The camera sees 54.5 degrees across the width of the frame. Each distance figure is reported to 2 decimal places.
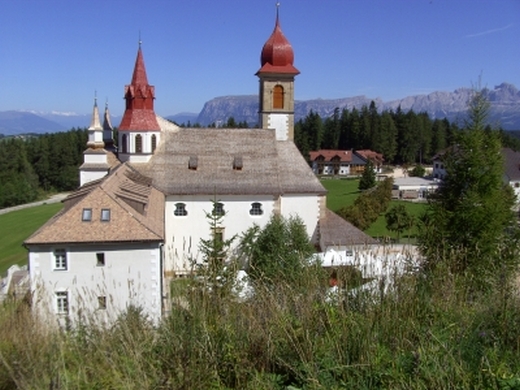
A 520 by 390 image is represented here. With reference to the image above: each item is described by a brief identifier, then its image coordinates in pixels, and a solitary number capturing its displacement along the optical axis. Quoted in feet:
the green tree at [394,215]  106.93
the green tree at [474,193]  48.80
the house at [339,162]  299.58
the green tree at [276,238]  73.97
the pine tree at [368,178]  199.64
